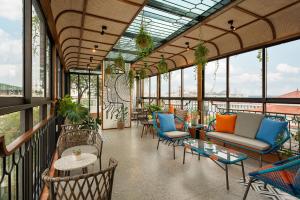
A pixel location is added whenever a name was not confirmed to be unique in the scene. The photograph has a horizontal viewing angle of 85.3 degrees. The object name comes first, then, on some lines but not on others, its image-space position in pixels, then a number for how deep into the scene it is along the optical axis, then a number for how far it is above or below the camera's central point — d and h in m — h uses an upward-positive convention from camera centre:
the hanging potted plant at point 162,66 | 5.78 +1.19
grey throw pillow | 3.68 -0.57
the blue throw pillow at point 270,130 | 3.17 -0.62
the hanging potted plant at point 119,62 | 5.49 +1.29
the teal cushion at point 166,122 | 4.33 -0.61
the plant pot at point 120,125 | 7.18 -1.12
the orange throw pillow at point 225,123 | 4.20 -0.62
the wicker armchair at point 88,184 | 1.05 -0.58
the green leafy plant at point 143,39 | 3.38 +1.26
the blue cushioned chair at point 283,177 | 1.78 -0.92
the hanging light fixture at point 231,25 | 3.65 +1.73
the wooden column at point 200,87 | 5.92 +0.44
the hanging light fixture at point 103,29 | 3.84 +1.71
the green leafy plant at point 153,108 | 6.82 -0.35
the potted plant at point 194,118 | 5.34 -0.61
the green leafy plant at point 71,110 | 4.01 -0.28
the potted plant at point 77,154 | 2.01 -0.68
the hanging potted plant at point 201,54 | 4.25 +1.22
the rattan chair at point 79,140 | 2.68 -0.76
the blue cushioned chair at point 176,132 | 3.98 -0.85
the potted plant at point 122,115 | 7.25 -0.70
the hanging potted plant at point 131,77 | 7.00 +0.98
